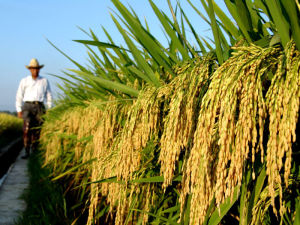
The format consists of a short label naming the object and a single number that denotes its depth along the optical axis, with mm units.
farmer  7527
